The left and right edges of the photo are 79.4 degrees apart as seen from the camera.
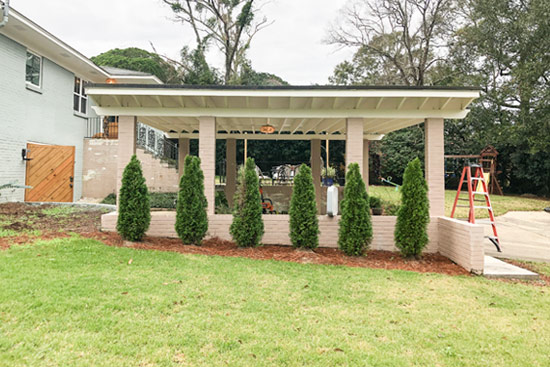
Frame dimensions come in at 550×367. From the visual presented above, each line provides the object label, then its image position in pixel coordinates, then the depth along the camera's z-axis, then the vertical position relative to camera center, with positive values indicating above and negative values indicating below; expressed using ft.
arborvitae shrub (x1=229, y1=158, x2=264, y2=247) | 19.53 -1.18
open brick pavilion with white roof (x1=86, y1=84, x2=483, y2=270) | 20.44 +5.37
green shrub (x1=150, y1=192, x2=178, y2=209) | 31.16 -1.12
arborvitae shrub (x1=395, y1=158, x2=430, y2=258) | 18.47 -1.10
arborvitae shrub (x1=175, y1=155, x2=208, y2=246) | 19.35 -0.85
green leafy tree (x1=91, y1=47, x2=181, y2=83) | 79.71 +30.92
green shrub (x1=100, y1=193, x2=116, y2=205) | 37.90 -1.08
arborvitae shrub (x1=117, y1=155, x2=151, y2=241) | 18.69 -0.85
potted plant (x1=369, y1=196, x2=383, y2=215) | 27.45 -1.20
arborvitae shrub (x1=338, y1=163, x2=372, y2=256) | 18.83 -1.40
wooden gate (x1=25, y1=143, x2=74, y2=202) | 34.30 +1.80
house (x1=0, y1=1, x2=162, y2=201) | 31.30 +8.51
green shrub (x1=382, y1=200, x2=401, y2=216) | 27.15 -1.33
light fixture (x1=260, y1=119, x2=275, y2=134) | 26.40 +5.01
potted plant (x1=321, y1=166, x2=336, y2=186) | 37.15 +2.13
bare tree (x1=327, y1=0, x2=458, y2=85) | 67.62 +35.63
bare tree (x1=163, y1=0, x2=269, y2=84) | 78.12 +40.58
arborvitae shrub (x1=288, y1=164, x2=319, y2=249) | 19.26 -1.14
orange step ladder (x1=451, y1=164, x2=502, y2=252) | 19.92 +0.12
